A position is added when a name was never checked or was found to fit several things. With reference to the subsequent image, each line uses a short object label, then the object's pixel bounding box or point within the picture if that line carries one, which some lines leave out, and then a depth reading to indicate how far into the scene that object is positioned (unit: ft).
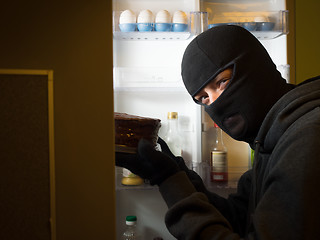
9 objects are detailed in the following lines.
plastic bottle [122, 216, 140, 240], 4.91
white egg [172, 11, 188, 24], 4.67
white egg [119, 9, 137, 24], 4.62
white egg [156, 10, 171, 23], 4.66
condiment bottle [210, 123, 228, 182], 4.80
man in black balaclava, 2.09
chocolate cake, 2.61
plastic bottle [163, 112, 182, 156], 5.13
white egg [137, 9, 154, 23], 4.64
